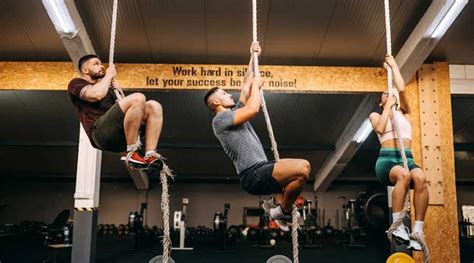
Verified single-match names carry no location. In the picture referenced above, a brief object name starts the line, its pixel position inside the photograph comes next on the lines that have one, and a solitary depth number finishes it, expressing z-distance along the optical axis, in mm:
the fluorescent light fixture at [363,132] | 9008
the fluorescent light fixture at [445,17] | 5406
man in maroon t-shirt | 3082
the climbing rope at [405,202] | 3232
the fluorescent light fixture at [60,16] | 5445
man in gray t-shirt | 3027
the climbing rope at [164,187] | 2697
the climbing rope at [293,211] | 2909
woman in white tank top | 3492
